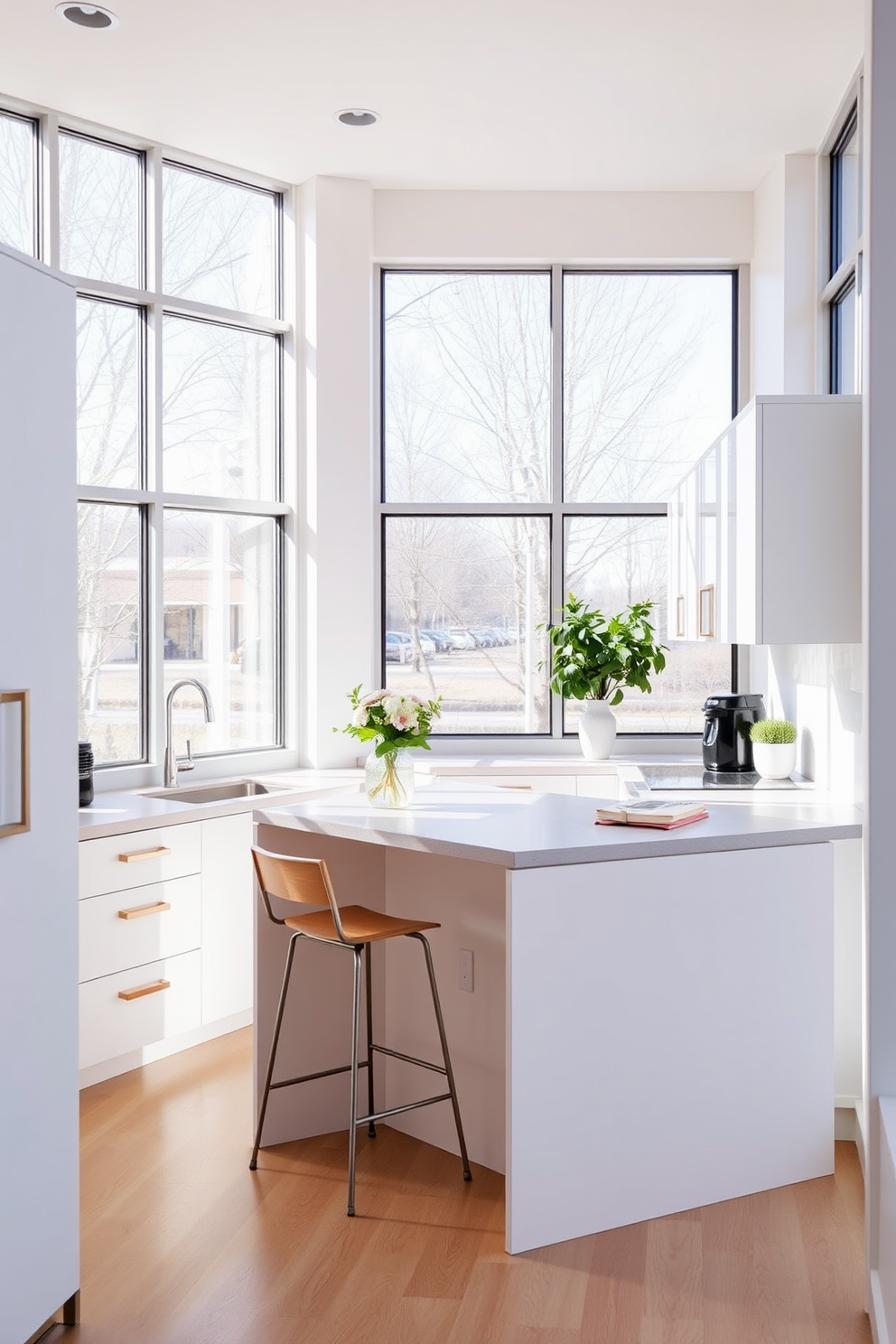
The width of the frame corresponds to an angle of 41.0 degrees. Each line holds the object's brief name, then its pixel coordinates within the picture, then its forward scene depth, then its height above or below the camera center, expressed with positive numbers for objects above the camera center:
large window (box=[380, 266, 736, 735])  5.49 +0.90
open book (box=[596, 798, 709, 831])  3.06 -0.41
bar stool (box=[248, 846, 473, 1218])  3.00 -0.71
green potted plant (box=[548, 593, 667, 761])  5.06 -0.04
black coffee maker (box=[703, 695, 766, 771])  4.56 -0.30
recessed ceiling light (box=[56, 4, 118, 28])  3.65 +1.97
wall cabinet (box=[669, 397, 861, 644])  3.48 +0.39
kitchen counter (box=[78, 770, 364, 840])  3.91 -0.53
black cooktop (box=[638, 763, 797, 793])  4.20 -0.46
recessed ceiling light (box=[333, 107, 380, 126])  4.44 +2.02
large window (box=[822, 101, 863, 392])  4.23 +1.42
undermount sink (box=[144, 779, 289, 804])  4.62 -0.54
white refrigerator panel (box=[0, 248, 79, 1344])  2.28 -0.36
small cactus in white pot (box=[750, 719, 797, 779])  4.27 -0.34
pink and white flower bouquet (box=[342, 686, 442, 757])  3.32 -0.18
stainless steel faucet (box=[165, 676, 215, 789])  4.59 -0.39
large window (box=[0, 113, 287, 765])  4.53 +0.93
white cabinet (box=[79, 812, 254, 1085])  3.85 -0.97
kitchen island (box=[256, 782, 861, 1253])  2.83 -0.88
